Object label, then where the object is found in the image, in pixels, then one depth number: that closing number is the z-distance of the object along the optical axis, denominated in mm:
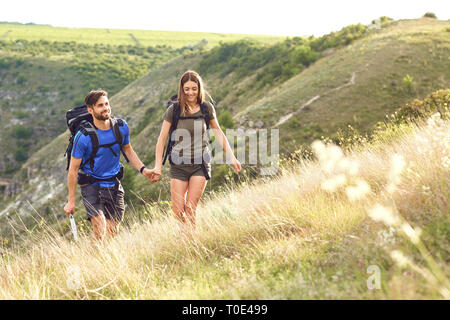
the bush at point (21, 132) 66625
